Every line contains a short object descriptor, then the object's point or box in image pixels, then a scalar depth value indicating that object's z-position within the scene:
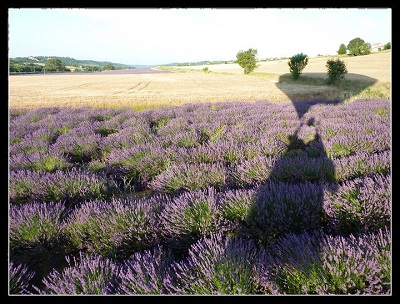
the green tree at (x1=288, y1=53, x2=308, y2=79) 32.12
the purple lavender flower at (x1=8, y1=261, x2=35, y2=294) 1.61
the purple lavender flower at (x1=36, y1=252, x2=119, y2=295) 1.45
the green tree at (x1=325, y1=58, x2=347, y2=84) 24.62
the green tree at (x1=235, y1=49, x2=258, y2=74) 45.34
